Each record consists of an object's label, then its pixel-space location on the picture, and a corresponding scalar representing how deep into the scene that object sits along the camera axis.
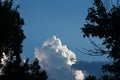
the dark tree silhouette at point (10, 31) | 53.50
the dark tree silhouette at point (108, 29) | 24.28
